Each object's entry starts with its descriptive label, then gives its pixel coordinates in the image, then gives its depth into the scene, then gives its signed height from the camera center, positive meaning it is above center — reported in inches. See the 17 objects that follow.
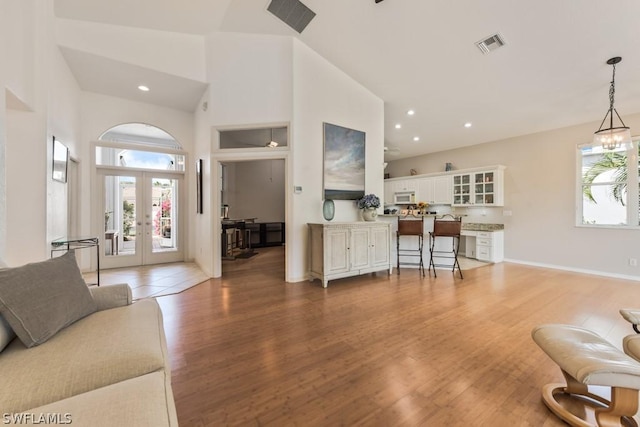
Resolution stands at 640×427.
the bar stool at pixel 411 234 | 177.5 -16.6
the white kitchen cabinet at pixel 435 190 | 278.5 +25.5
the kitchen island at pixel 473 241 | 198.7 -26.1
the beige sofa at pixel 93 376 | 31.4 -26.2
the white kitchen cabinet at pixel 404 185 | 312.5 +34.9
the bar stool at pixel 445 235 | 170.0 -16.6
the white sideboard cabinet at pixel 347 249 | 153.8 -24.7
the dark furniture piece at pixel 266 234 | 317.4 -29.0
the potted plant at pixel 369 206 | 180.2 +4.2
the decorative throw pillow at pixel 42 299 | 47.9 -18.9
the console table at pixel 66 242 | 118.6 -16.7
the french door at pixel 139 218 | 196.2 -5.1
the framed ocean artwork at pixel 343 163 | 175.9 +36.5
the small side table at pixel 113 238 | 194.9 -20.9
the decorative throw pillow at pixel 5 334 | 46.4 -23.7
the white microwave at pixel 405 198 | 314.6 +18.3
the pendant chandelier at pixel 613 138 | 117.2 +35.7
